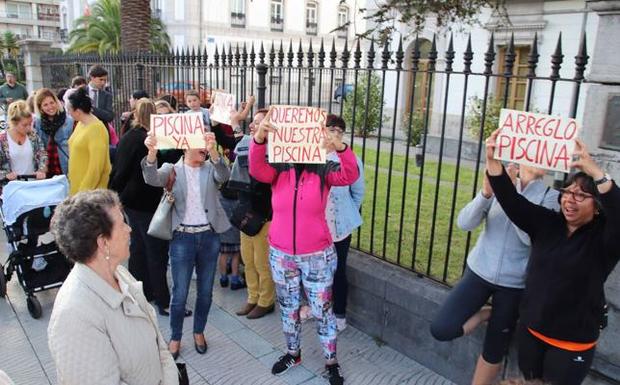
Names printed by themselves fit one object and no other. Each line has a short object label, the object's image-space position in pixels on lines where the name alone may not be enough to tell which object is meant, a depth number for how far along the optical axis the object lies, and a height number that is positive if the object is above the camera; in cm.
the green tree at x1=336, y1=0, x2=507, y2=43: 567 +86
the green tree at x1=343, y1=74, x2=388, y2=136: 1257 -58
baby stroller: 478 -150
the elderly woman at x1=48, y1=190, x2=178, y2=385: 202 -95
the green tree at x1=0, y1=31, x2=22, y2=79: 4414 +197
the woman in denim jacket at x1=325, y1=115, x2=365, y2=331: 432 -109
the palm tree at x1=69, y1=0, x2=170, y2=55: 3186 +265
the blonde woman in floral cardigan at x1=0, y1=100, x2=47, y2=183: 580 -85
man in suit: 757 -24
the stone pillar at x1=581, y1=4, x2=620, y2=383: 300 -13
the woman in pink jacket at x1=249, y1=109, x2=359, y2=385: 365 -104
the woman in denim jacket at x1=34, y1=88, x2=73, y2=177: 603 -65
